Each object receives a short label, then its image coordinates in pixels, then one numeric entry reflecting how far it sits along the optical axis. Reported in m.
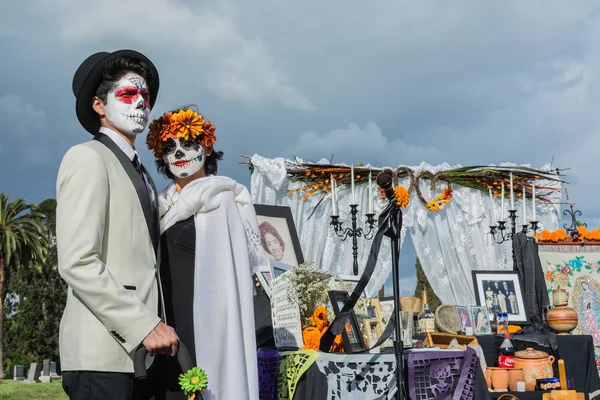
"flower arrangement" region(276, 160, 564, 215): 9.40
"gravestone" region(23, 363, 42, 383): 20.36
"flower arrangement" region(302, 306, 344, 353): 3.34
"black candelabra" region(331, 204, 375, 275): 6.96
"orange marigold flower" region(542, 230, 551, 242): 7.76
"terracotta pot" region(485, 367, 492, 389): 4.68
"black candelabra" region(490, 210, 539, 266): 7.70
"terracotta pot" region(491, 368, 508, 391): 4.64
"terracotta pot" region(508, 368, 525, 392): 4.68
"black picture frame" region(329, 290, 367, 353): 3.29
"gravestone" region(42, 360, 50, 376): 20.84
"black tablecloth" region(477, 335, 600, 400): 5.71
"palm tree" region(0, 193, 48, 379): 23.39
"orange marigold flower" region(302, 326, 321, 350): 3.33
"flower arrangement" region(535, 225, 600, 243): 7.85
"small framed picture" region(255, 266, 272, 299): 3.71
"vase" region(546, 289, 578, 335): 6.23
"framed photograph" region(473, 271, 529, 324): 6.89
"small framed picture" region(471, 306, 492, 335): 5.91
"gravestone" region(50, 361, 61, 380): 21.45
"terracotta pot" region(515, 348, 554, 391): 4.69
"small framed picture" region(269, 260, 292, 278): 3.74
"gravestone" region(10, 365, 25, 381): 22.89
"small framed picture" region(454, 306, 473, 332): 5.64
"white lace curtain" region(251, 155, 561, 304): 9.33
